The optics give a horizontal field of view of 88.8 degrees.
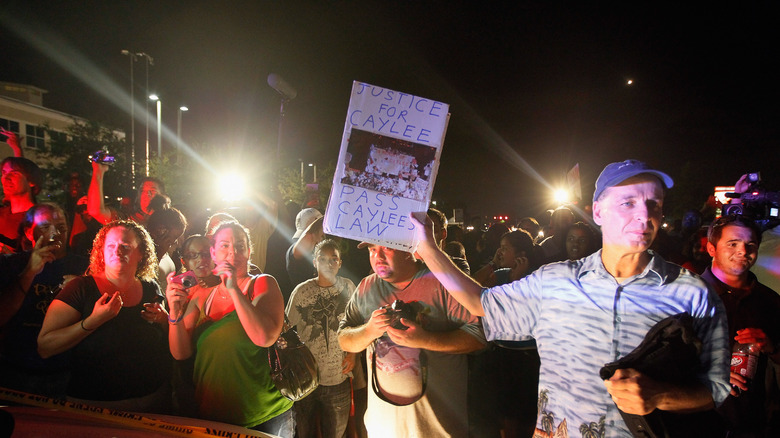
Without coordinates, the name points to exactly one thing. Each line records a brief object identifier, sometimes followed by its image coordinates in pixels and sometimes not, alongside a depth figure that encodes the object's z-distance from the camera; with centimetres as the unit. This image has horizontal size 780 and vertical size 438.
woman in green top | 272
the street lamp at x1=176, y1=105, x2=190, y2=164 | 3544
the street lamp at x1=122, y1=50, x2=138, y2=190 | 2392
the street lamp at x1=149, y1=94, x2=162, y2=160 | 2647
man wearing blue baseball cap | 172
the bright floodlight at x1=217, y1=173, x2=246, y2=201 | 539
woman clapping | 265
